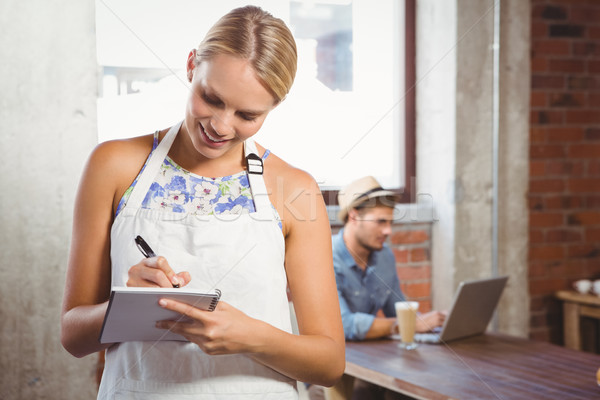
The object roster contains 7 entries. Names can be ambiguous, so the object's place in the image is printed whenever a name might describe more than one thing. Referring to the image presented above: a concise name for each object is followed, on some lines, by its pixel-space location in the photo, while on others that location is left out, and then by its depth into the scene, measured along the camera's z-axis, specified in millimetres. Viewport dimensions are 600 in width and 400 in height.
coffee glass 2102
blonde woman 1064
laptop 2139
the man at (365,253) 2545
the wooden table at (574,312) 3077
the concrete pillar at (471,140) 3049
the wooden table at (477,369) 1636
